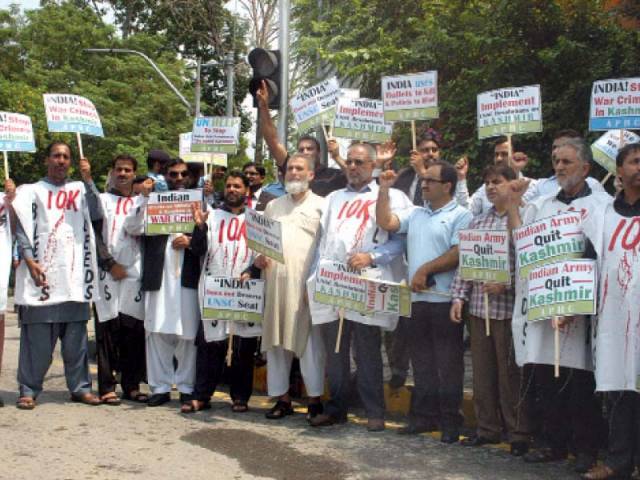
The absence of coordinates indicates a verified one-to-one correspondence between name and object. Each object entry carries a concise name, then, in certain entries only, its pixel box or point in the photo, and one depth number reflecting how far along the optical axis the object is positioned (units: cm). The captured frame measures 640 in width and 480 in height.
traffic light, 1114
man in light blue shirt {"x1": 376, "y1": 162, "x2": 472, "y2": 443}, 739
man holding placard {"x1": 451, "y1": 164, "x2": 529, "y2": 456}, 693
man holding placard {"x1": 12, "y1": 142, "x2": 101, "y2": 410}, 835
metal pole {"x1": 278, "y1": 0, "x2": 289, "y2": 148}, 1137
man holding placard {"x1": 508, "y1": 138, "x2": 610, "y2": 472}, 642
